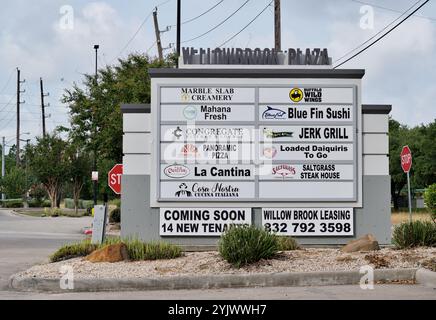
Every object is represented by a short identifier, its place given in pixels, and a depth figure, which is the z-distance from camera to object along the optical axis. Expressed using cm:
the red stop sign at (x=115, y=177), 2419
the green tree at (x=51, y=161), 5762
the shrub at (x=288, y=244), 1441
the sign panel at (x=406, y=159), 2322
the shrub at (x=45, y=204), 7900
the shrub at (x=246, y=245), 1218
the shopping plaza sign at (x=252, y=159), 1650
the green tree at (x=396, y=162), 6701
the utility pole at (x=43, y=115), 7806
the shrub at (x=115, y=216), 3906
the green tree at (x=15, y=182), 8019
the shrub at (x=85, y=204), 6878
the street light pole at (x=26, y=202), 7782
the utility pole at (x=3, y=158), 9306
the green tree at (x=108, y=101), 3338
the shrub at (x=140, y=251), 1374
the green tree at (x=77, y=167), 5738
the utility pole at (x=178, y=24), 3792
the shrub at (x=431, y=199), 3166
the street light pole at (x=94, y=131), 4018
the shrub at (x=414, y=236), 1373
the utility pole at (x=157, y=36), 3988
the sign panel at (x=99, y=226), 1680
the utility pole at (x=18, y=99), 8538
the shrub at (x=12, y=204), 7944
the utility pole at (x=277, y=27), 2620
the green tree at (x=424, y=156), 6072
